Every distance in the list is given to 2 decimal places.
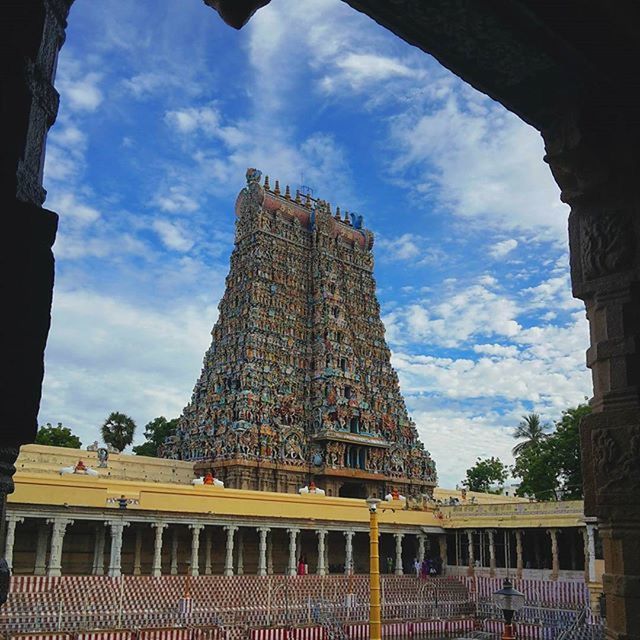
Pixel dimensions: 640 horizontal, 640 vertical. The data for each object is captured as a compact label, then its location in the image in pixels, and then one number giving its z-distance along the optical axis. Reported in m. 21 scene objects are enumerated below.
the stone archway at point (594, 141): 3.48
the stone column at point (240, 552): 31.29
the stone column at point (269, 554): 32.44
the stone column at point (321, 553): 31.55
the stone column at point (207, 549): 30.48
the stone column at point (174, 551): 29.66
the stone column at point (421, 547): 35.53
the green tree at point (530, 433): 53.84
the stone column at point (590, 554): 26.28
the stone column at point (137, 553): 28.50
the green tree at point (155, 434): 56.91
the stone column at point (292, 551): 30.28
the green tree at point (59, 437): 46.09
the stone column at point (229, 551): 28.59
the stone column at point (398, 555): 33.88
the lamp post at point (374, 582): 13.20
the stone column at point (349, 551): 31.27
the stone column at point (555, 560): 30.23
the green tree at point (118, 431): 53.25
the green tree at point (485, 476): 63.03
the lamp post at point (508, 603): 11.03
